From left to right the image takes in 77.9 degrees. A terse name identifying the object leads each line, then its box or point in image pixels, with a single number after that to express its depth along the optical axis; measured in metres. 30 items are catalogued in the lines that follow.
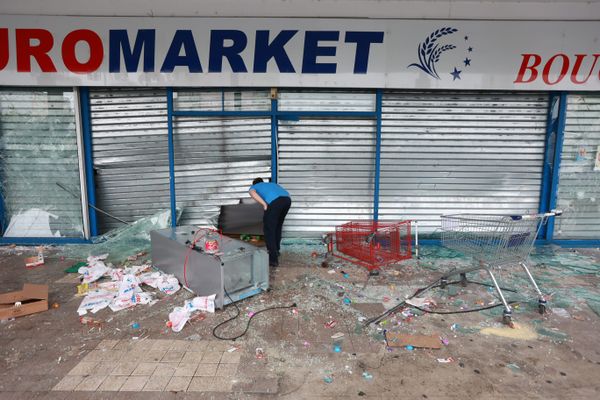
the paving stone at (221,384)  3.09
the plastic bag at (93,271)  5.36
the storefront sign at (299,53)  6.52
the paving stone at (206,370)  3.29
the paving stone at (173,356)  3.50
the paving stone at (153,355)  3.52
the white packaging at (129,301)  4.55
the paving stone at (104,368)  3.32
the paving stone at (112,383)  3.09
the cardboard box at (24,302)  4.31
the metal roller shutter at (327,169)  7.23
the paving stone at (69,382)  3.12
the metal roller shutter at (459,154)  7.11
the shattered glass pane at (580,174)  7.02
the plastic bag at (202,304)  4.38
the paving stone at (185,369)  3.30
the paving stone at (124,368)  3.32
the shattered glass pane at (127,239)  6.82
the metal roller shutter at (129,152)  7.13
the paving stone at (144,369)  3.31
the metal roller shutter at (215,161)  7.20
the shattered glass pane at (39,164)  7.02
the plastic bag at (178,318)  4.06
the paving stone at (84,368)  3.32
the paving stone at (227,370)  3.29
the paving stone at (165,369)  3.29
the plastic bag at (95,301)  4.50
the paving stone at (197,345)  3.68
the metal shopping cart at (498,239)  4.17
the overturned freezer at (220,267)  4.42
